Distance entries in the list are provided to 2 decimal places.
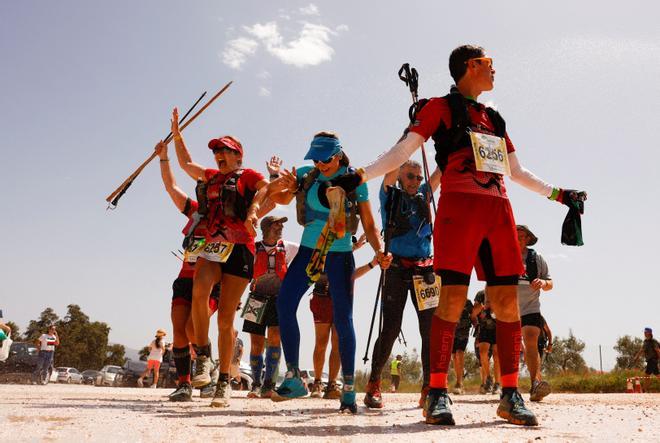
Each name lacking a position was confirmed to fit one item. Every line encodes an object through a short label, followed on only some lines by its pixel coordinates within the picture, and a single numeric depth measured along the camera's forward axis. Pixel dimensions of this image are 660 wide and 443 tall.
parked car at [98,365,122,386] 35.29
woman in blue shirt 4.91
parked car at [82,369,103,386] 34.15
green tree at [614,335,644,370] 56.25
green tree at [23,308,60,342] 77.00
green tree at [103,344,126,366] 73.81
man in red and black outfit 3.98
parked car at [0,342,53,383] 22.41
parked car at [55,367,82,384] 41.88
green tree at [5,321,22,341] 65.45
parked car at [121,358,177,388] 19.13
